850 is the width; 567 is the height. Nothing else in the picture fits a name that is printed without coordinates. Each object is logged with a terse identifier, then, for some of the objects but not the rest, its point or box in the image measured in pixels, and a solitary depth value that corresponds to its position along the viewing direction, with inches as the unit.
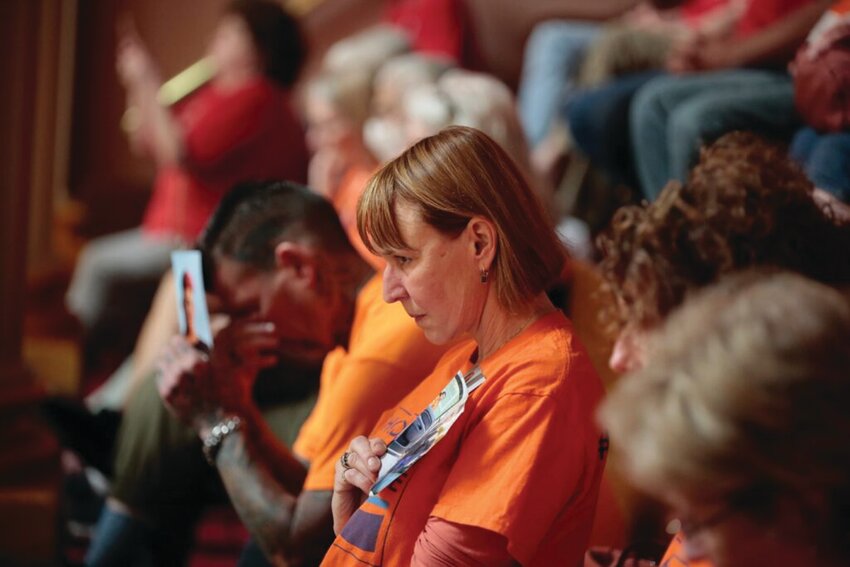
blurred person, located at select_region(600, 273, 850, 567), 155.8
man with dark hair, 185.4
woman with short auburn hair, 167.7
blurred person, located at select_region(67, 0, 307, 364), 273.2
